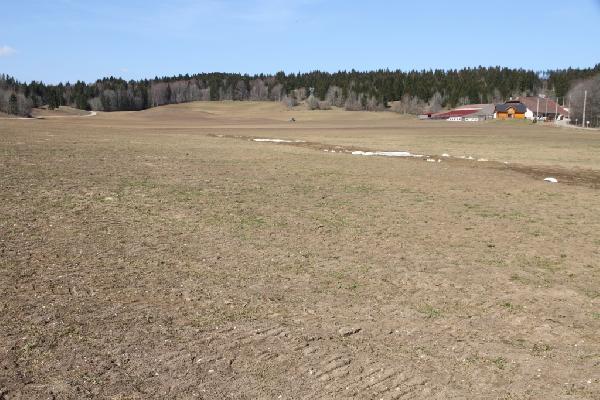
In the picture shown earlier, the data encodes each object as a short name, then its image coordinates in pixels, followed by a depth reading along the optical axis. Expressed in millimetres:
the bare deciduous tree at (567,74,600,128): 121375
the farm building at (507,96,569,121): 178750
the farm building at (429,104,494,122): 175125
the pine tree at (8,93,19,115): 142375
